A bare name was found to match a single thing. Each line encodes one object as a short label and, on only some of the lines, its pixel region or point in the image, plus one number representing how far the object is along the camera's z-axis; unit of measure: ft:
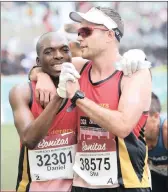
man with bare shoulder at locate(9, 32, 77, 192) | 23.72
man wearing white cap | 22.39
